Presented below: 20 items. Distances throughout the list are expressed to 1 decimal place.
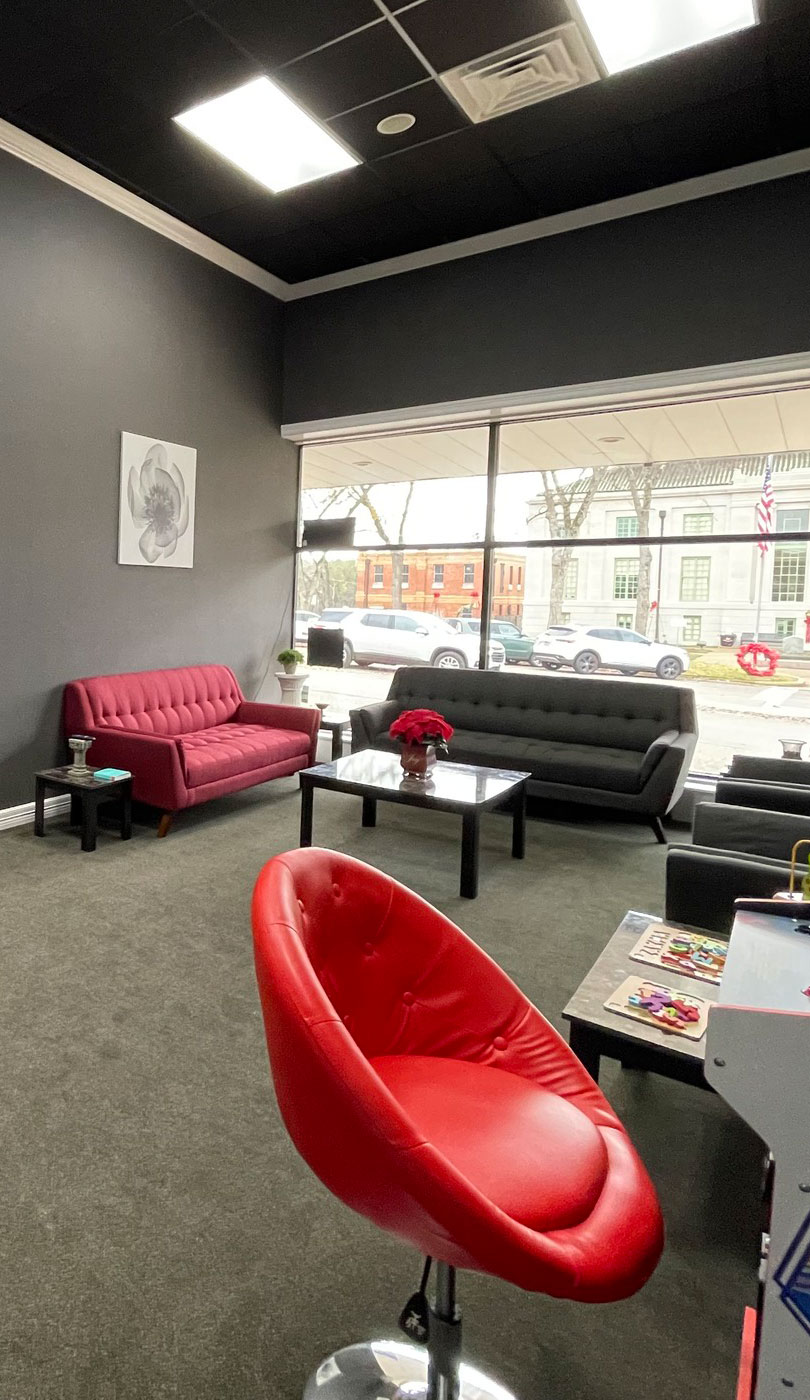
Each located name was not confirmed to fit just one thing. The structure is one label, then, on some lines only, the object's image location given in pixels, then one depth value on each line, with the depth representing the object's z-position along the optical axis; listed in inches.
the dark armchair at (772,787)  121.2
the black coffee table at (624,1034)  61.1
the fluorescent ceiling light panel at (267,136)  149.8
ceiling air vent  132.6
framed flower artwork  193.8
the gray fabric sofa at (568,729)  175.6
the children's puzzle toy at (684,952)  73.7
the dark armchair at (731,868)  86.4
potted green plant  243.4
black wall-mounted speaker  249.6
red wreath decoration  192.2
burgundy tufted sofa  166.7
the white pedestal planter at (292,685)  245.6
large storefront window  189.2
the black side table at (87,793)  155.5
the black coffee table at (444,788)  137.9
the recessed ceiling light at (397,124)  153.3
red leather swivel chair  37.9
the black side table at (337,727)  223.8
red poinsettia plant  151.5
